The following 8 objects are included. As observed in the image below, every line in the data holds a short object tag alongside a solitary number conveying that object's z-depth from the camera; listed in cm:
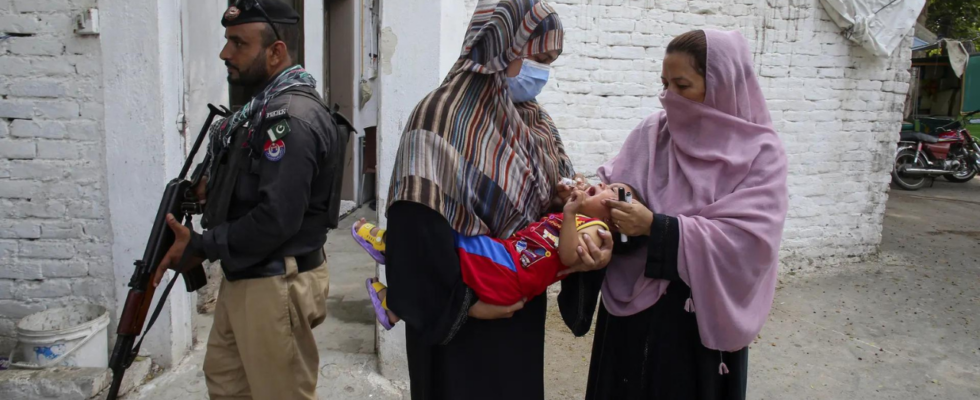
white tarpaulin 499
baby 162
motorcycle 1067
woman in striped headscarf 161
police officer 206
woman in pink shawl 168
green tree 1453
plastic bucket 291
